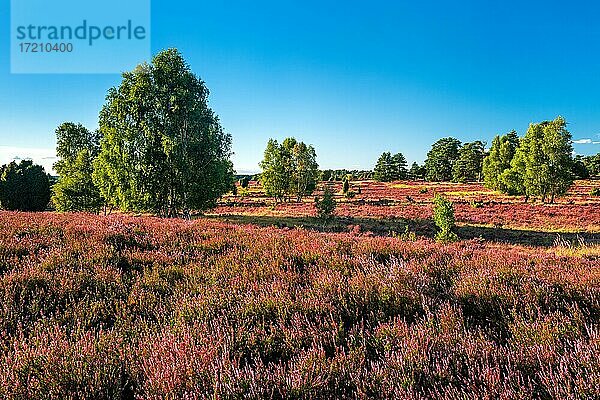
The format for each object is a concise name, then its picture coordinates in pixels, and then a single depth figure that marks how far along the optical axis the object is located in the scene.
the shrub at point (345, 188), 62.91
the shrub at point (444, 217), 17.33
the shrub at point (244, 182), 77.75
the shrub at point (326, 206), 29.30
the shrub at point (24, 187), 33.28
